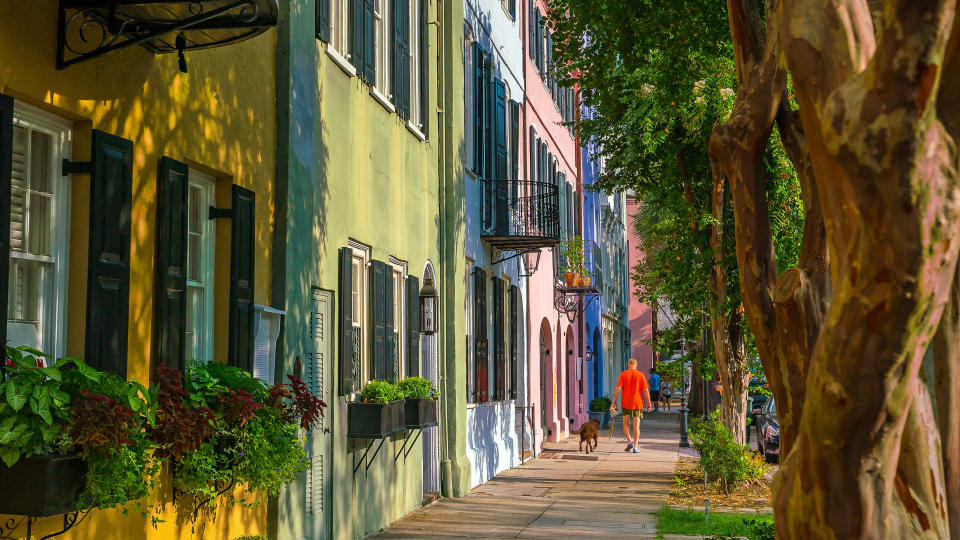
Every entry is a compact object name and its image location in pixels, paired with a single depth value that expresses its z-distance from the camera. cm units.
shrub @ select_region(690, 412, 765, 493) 1628
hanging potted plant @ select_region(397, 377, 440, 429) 1309
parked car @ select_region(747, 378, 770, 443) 2090
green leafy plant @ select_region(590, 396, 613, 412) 3481
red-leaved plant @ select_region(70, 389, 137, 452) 568
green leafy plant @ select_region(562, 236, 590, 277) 2602
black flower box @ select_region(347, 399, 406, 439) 1188
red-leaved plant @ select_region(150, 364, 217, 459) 708
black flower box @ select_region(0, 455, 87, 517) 557
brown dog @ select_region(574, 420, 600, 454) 2439
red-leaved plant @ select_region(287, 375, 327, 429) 923
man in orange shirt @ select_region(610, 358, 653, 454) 2486
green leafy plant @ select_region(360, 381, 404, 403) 1220
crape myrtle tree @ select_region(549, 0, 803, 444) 1223
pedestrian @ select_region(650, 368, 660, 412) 4934
